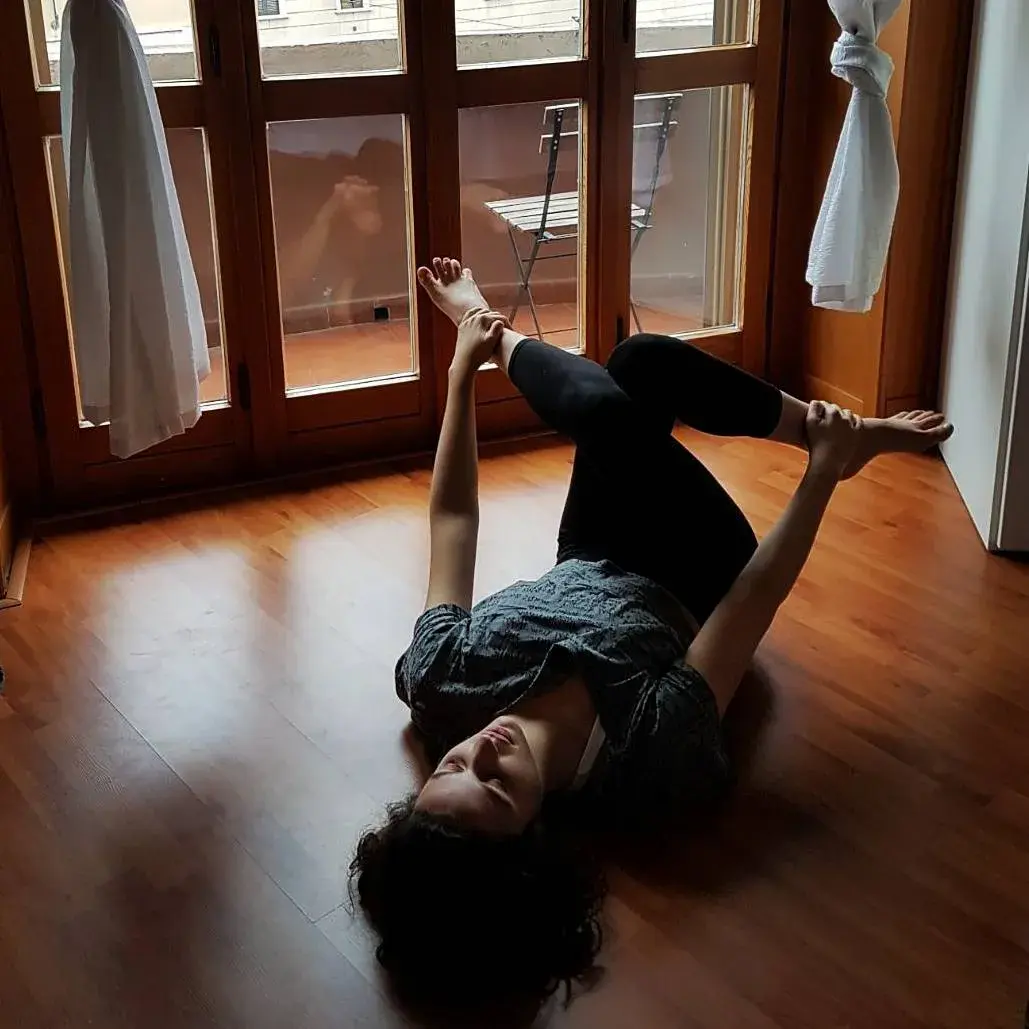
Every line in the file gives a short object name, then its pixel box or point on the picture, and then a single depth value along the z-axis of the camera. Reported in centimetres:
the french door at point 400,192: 302
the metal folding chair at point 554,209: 342
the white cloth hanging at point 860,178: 310
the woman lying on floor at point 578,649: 159
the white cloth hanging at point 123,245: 264
